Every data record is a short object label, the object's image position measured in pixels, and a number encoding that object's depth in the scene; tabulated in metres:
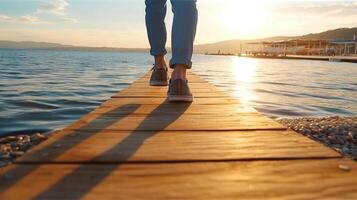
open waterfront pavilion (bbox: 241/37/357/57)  67.38
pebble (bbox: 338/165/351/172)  1.23
